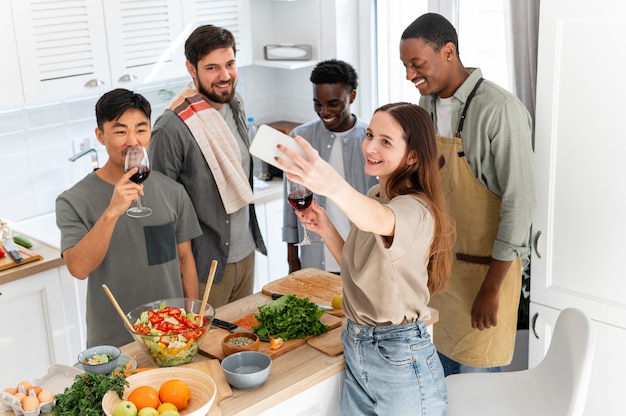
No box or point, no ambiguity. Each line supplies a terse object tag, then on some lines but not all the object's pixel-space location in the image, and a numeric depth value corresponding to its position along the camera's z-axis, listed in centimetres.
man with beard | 286
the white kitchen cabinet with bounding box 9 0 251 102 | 335
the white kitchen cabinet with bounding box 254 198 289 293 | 396
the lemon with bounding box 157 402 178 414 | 174
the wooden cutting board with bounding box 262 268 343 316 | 247
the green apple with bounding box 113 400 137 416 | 170
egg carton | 193
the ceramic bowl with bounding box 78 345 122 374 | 191
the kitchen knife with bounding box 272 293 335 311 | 236
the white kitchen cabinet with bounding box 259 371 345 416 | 199
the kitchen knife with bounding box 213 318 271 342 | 223
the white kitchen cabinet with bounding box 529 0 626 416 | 247
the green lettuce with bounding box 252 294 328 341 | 218
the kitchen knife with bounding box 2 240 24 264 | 314
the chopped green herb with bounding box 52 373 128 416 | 173
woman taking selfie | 195
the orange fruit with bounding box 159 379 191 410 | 179
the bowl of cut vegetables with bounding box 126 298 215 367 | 197
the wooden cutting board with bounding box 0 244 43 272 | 311
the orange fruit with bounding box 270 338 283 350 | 211
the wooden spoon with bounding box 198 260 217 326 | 206
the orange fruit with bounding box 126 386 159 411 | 176
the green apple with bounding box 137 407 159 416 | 172
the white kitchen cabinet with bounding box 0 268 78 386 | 313
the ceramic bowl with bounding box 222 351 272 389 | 190
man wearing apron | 254
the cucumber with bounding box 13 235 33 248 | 331
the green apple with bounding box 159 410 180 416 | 171
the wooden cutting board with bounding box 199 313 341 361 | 210
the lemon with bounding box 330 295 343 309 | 236
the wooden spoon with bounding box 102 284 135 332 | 198
